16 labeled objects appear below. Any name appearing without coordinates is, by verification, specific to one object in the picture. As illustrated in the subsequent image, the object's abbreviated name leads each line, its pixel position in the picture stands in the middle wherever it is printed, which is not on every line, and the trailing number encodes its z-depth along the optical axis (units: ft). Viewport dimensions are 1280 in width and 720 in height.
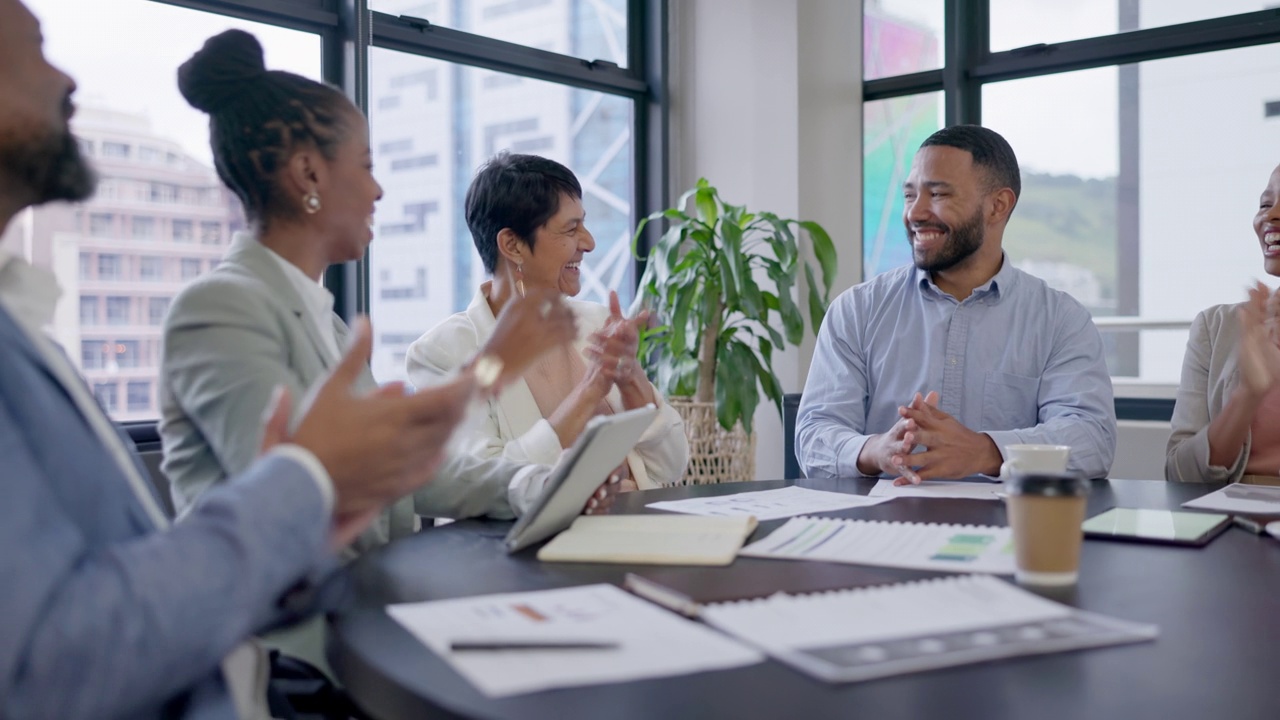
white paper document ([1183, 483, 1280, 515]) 5.34
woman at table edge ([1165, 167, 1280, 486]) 6.91
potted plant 13.17
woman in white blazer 7.14
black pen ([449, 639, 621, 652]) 2.78
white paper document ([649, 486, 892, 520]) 5.27
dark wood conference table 2.45
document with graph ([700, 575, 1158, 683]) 2.71
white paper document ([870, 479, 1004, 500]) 5.92
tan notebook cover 4.04
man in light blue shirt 7.85
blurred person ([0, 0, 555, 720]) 2.37
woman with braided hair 4.07
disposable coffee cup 3.50
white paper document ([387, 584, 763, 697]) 2.64
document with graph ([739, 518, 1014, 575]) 3.92
